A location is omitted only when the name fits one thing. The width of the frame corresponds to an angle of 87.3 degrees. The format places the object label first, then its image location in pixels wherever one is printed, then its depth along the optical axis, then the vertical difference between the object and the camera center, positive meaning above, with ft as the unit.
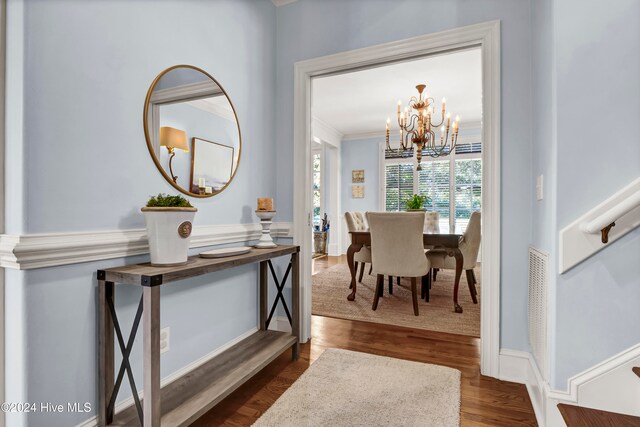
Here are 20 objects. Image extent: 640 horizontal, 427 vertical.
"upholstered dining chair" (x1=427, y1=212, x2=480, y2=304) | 11.16 -1.68
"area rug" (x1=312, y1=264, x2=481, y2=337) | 9.44 -3.28
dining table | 10.73 -1.34
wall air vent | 4.79 -1.57
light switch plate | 5.21 +0.30
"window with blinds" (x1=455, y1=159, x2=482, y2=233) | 20.59 +1.02
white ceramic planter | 4.61 -0.37
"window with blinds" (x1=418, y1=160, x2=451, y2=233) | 21.26 +1.25
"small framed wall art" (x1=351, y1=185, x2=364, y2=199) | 23.23 +1.07
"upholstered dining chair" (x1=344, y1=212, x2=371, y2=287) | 12.39 -1.00
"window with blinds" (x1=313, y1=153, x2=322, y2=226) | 23.67 +1.10
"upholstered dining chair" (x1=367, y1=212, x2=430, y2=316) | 9.73 -1.13
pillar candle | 7.09 +0.05
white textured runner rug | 5.03 -3.21
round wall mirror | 5.33 +1.35
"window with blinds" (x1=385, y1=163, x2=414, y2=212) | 22.13 +1.47
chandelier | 12.37 +3.11
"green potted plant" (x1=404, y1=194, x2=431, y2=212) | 13.52 +0.09
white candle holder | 7.02 -0.41
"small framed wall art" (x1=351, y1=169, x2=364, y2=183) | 23.17 +2.14
